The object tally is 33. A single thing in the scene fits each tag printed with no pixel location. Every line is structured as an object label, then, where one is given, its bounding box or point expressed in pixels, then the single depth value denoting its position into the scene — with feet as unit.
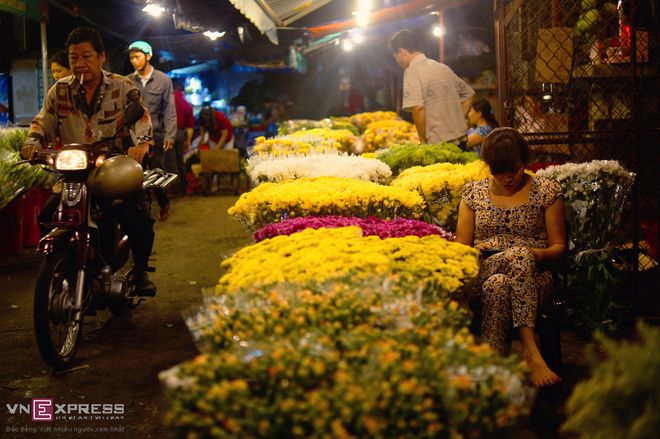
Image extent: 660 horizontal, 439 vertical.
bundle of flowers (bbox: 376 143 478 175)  21.78
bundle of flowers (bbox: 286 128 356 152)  25.30
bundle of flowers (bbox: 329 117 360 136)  35.47
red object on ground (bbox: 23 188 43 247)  29.86
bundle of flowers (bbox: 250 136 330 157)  23.22
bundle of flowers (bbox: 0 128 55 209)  25.38
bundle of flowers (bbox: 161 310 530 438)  6.25
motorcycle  15.39
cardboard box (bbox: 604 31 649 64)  21.86
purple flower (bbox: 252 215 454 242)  12.16
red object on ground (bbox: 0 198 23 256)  28.25
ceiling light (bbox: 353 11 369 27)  49.65
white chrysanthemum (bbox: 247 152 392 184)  18.21
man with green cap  31.78
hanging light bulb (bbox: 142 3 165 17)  34.97
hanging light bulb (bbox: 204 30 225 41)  46.22
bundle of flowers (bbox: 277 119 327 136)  34.55
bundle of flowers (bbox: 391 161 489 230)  16.66
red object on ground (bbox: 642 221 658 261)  20.81
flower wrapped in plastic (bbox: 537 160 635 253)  16.66
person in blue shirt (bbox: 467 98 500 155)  29.17
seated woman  12.66
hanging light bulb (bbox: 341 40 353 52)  63.21
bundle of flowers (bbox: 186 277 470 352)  7.45
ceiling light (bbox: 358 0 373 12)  49.85
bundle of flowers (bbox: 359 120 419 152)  29.94
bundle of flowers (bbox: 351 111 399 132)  37.93
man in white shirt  25.64
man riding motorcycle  17.76
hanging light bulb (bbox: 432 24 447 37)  47.51
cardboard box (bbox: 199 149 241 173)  52.13
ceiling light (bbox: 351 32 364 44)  59.47
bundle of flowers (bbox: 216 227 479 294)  8.92
